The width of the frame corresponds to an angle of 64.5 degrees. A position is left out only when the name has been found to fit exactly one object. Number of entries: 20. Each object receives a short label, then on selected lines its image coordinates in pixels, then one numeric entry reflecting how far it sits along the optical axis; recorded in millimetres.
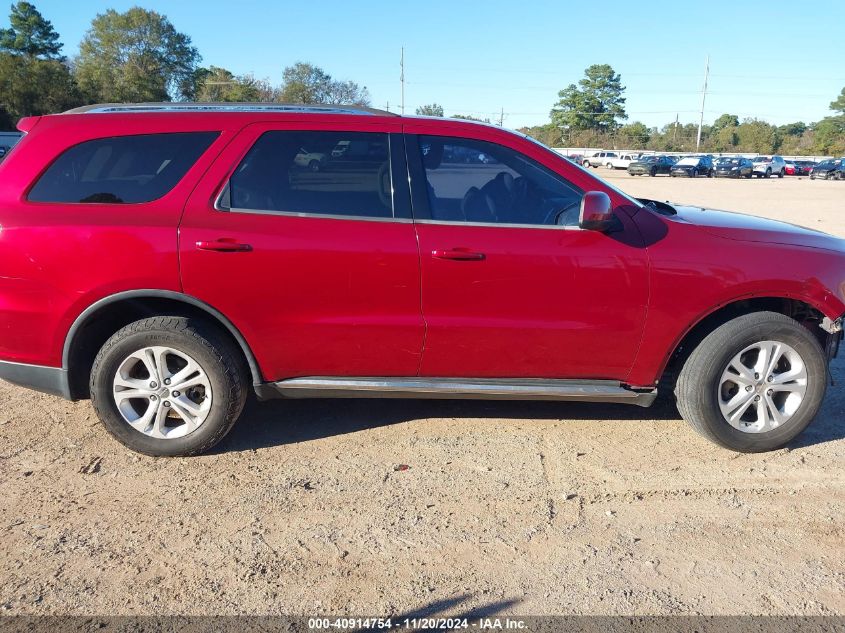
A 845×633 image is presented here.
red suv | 3525
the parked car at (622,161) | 54594
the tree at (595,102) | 97750
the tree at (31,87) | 46844
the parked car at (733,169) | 48809
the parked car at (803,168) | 53844
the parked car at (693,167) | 47781
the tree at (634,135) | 87188
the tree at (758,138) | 82938
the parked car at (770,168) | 50875
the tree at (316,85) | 76100
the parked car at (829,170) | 46500
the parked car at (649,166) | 46156
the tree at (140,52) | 71938
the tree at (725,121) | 104312
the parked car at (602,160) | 56719
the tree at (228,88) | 69062
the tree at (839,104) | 91500
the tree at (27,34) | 58344
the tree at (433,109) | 66125
